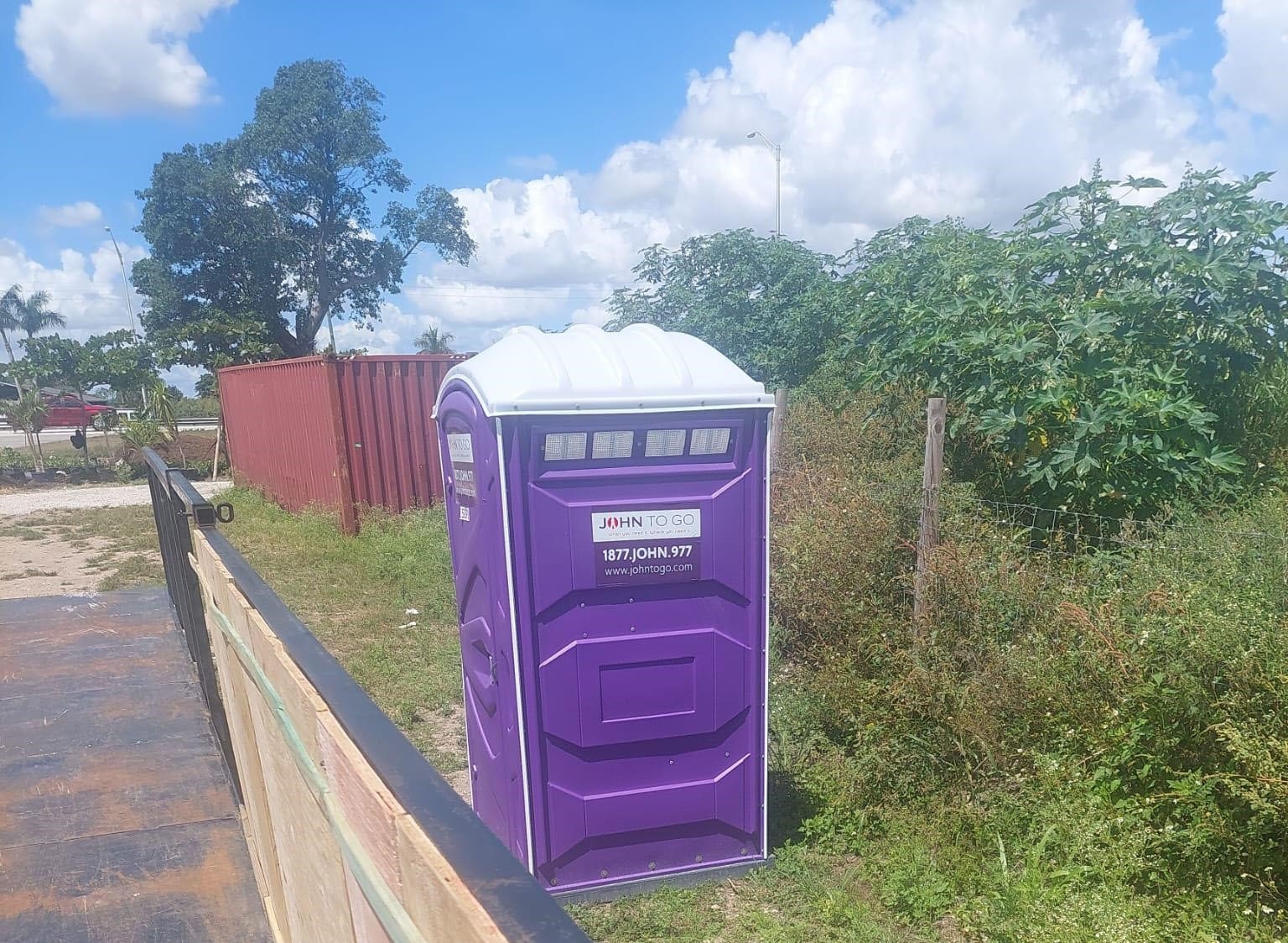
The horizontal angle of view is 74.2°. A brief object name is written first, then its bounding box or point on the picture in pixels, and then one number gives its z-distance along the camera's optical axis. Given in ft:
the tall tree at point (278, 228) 95.25
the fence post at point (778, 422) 22.13
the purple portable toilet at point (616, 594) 10.05
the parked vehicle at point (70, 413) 108.68
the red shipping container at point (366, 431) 33.55
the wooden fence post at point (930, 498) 14.30
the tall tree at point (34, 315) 163.02
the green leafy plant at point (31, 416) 65.36
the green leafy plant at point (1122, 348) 13.98
